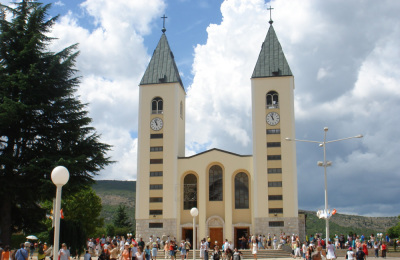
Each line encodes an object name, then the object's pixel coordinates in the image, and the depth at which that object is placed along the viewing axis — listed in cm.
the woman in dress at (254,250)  3647
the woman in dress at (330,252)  2570
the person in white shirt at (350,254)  2478
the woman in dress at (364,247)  3166
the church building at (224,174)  4803
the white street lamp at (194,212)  2759
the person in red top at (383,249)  3504
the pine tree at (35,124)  2488
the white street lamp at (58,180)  1353
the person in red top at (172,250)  3436
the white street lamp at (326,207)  2772
